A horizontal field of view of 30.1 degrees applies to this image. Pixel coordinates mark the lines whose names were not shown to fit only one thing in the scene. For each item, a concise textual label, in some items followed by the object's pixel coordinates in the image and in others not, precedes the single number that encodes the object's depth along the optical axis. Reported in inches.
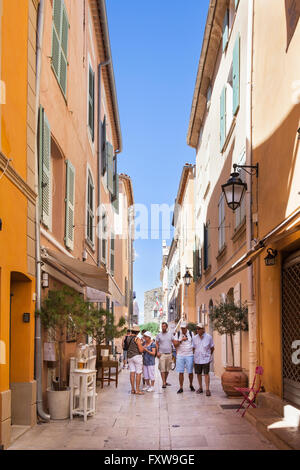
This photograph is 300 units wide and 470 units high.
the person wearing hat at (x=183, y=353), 493.0
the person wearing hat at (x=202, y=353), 471.2
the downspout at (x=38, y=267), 328.2
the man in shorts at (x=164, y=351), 525.3
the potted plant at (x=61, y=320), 333.4
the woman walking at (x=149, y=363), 506.0
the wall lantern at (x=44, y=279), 352.8
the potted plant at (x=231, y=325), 419.5
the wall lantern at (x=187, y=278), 916.6
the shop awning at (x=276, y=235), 250.2
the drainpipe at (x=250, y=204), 402.3
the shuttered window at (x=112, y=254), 882.1
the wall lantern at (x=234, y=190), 396.5
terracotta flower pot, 418.0
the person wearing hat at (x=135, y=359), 478.0
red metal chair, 354.3
